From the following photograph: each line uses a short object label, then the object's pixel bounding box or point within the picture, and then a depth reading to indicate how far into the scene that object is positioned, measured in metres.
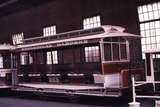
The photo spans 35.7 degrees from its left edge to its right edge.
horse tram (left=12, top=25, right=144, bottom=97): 10.62
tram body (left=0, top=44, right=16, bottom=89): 15.15
